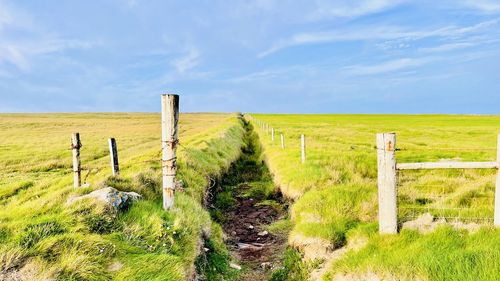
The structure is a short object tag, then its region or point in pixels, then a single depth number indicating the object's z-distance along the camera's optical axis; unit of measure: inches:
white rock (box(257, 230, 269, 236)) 421.6
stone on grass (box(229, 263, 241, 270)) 325.7
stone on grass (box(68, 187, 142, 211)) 286.7
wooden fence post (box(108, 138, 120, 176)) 404.4
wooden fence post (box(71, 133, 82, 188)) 372.2
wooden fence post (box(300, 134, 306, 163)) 614.9
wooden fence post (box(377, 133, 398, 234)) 268.8
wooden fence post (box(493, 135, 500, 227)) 261.1
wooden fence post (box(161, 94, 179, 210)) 317.4
